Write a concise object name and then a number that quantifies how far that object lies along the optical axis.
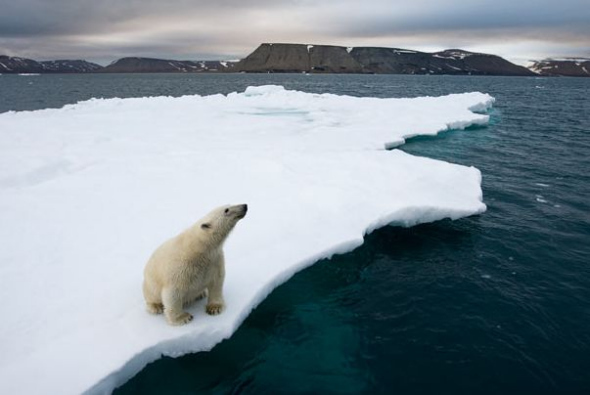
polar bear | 4.43
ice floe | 4.44
